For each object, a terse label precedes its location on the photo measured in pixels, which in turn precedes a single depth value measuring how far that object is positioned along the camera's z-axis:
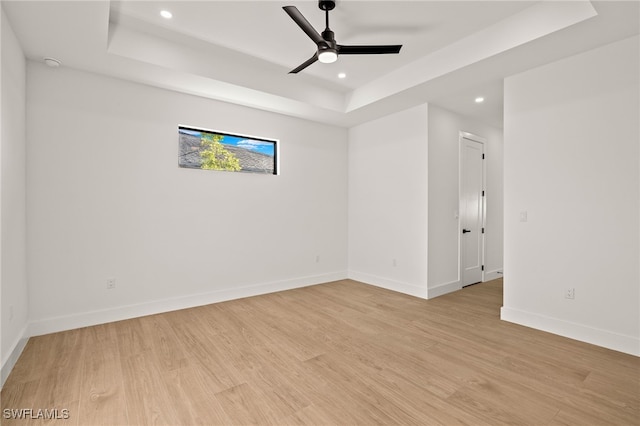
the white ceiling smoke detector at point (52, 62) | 3.15
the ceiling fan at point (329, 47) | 2.64
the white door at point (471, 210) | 5.14
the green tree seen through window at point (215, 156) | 4.35
